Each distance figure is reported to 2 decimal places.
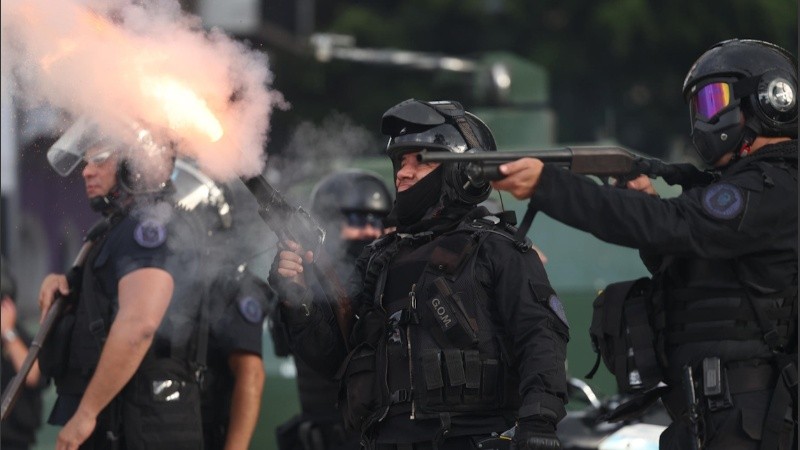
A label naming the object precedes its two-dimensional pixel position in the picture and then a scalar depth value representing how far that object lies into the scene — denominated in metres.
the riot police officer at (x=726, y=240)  9.77
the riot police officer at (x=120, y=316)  12.94
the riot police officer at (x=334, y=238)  15.17
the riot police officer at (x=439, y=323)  10.59
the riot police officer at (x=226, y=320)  14.27
